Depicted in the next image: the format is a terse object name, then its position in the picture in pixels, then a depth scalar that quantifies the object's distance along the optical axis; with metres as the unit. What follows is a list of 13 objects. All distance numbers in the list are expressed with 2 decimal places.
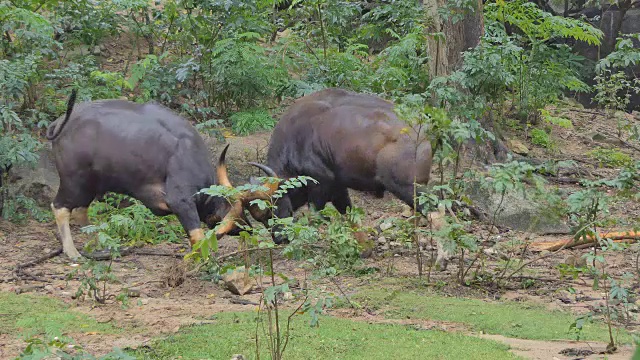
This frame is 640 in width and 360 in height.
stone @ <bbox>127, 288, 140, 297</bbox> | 12.83
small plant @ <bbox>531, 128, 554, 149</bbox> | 24.08
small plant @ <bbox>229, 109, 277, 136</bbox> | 20.47
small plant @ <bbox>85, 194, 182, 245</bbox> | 16.62
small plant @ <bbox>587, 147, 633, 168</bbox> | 22.14
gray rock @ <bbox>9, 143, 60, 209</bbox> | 18.59
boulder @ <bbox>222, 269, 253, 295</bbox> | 13.05
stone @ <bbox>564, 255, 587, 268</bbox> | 14.41
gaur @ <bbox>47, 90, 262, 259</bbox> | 15.26
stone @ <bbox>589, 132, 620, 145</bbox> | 25.94
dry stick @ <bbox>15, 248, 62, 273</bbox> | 14.48
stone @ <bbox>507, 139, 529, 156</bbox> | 23.12
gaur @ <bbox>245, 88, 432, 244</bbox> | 14.87
